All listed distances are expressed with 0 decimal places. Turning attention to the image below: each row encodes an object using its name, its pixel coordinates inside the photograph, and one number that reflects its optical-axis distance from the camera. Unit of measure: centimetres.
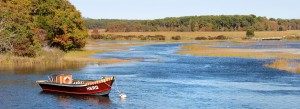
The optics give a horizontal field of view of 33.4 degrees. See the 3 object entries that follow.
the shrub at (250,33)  18425
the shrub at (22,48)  6856
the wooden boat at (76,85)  3909
